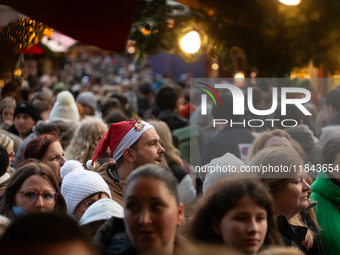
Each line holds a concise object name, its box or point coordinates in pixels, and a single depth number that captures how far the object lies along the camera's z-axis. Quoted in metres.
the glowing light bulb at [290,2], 4.51
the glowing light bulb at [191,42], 5.99
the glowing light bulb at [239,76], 8.37
